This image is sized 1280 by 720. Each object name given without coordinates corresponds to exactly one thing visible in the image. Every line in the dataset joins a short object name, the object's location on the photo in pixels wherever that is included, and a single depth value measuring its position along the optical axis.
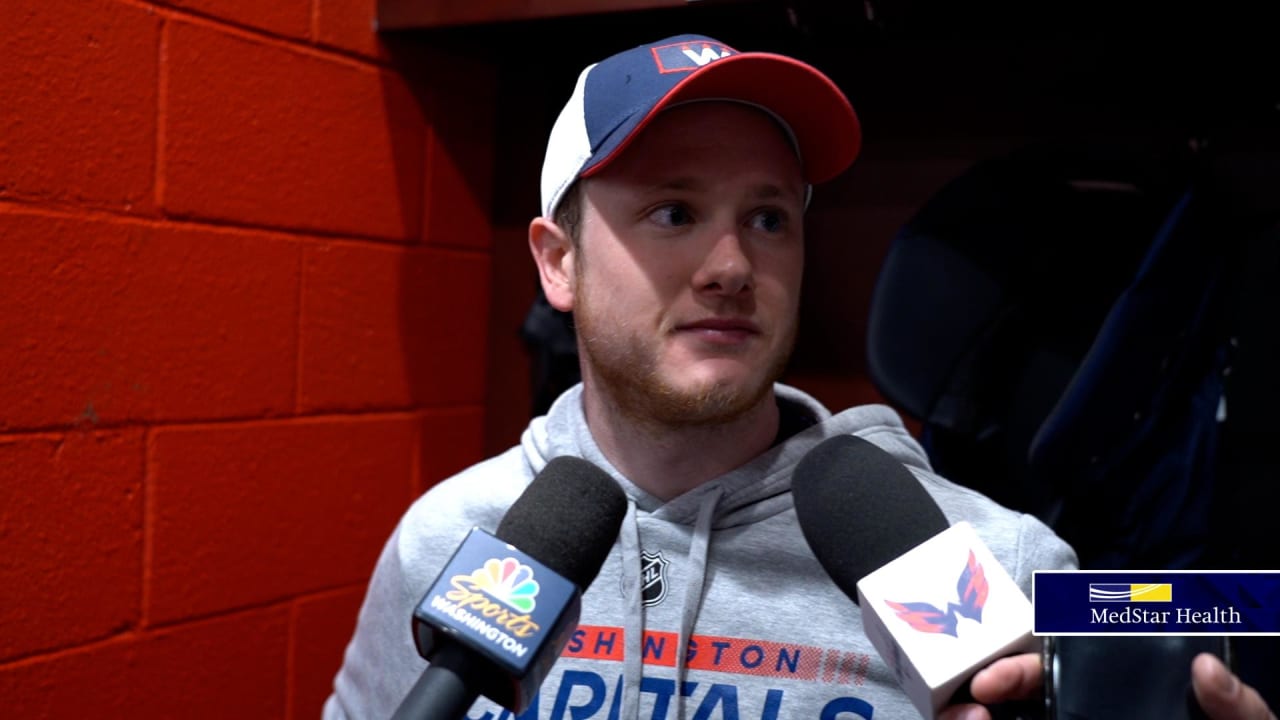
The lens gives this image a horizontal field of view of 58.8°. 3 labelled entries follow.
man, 1.09
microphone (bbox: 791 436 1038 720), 0.65
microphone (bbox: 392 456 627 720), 0.63
